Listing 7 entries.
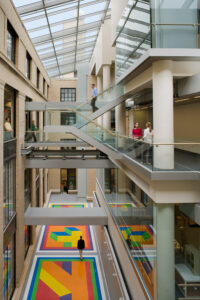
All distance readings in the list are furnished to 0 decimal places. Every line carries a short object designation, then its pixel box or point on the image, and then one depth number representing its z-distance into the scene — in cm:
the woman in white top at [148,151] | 707
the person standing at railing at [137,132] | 1126
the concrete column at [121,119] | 1510
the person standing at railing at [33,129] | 1664
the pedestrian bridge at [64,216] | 1534
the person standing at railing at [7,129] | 1148
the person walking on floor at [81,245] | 1700
